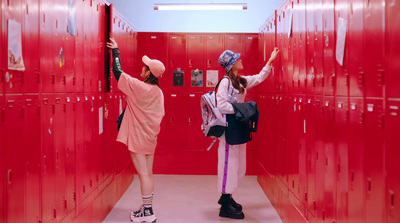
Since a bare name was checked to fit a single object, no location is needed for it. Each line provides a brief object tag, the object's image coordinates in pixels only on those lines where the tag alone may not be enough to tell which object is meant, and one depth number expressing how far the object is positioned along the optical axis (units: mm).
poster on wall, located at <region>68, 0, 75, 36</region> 3086
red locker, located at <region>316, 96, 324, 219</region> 2869
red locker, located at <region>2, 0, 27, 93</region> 2004
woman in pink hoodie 3834
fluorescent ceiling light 5980
